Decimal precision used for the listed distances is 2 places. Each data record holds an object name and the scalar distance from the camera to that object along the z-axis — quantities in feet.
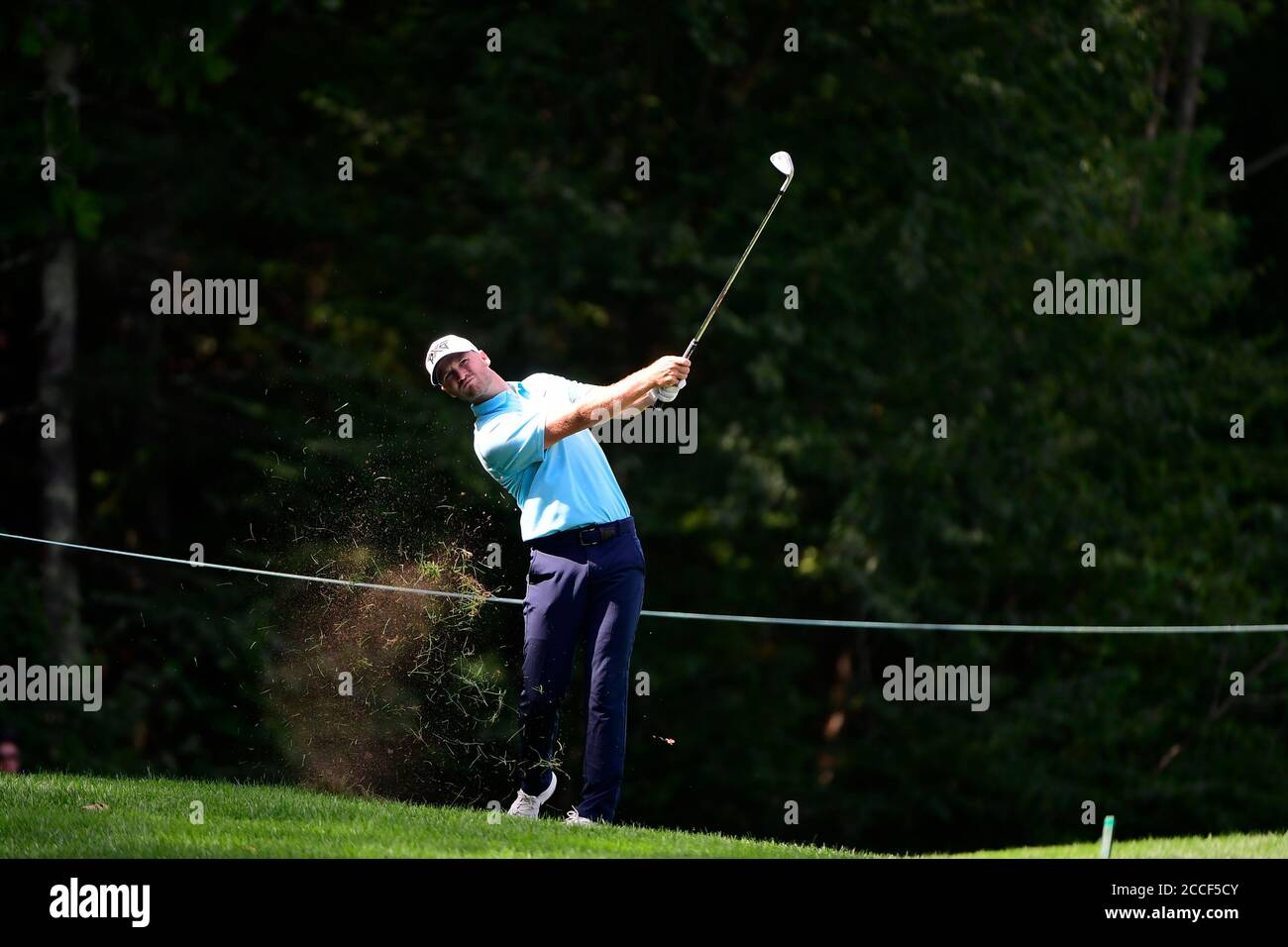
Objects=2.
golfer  48.57
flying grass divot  59.67
